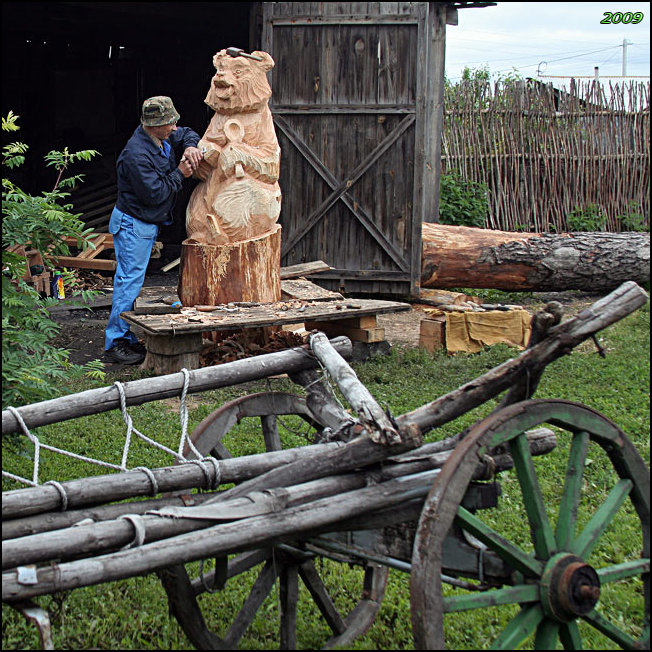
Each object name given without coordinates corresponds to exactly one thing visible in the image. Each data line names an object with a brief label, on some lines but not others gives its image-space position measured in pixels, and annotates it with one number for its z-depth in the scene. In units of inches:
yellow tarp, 284.8
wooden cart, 89.2
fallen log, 349.1
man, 268.4
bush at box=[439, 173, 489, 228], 444.5
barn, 331.3
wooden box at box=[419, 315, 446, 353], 286.2
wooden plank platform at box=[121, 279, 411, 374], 239.6
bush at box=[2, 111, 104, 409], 158.1
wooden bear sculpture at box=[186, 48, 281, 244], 264.1
